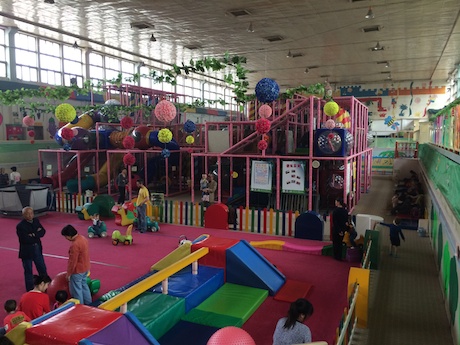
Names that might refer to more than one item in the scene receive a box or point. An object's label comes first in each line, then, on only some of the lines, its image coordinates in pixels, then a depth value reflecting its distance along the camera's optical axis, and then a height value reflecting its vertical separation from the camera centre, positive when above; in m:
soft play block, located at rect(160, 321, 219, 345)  5.56 -2.70
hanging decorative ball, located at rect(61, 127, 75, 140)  14.95 +0.42
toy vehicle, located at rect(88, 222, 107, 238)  10.77 -2.32
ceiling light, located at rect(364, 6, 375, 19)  13.19 +4.26
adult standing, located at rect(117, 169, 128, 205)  14.80 -1.47
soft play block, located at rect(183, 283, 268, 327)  6.20 -2.59
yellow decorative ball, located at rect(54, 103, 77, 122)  12.48 +1.03
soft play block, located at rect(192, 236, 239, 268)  7.50 -2.01
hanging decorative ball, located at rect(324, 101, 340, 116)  12.89 +1.16
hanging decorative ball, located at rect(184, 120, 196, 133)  17.78 +0.78
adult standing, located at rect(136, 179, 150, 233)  11.04 -1.75
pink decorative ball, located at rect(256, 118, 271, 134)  11.97 +0.56
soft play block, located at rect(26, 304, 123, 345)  3.99 -1.89
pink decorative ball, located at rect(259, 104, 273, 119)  13.82 +1.13
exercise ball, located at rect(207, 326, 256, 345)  3.36 -1.63
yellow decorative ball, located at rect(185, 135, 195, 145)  17.38 +0.23
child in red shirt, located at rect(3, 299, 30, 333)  4.98 -2.18
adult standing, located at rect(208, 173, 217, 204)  13.39 -1.39
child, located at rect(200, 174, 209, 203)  12.95 -1.42
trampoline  13.10 -1.75
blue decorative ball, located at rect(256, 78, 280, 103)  10.77 +1.44
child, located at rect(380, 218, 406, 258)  9.24 -2.07
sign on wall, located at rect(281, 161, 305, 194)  12.02 -1.01
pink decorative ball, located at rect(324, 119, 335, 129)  14.41 +0.70
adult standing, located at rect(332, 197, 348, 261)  8.71 -1.76
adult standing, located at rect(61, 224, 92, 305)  6.16 -1.84
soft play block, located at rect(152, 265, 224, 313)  6.44 -2.35
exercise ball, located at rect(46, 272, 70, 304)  6.90 -2.41
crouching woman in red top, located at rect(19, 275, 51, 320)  5.46 -2.15
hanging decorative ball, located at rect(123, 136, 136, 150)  15.55 +0.11
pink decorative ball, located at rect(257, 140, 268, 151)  12.41 -0.03
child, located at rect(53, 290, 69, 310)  5.84 -2.21
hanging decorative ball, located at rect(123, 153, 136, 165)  14.45 -0.51
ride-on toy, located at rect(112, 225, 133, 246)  10.12 -2.36
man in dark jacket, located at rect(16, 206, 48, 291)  7.02 -1.73
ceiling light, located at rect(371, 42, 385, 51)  18.50 +4.55
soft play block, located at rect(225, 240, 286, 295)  7.23 -2.35
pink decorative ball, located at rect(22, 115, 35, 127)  17.14 +1.05
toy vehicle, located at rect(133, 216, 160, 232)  11.47 -2.32
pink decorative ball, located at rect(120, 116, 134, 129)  17.03 +0.97
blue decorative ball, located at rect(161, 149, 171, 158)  14.99 -0.31
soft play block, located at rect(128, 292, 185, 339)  5.55 -2.39
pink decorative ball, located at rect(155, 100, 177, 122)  11.83 +1.02
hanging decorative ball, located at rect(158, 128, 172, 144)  14.18 +0.34
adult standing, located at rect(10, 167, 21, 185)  16.06 -1.29
